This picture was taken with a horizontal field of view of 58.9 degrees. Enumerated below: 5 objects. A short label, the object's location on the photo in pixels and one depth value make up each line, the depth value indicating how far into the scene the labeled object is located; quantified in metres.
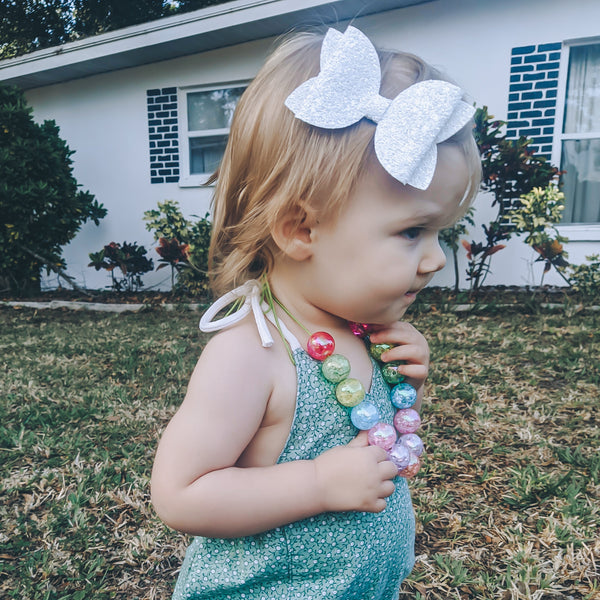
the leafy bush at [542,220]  4.93
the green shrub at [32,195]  6.37
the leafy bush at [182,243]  6.05
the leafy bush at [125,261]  6.85
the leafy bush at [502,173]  5.16
